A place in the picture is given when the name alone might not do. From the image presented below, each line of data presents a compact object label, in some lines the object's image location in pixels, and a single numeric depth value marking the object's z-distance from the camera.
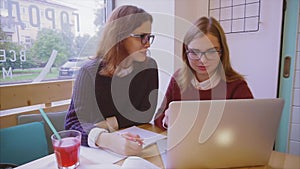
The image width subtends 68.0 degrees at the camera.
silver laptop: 0.62
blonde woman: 1.07
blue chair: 1.33
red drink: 0.68
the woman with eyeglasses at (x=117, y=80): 1.03
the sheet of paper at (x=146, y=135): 0.90
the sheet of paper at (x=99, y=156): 0.75
